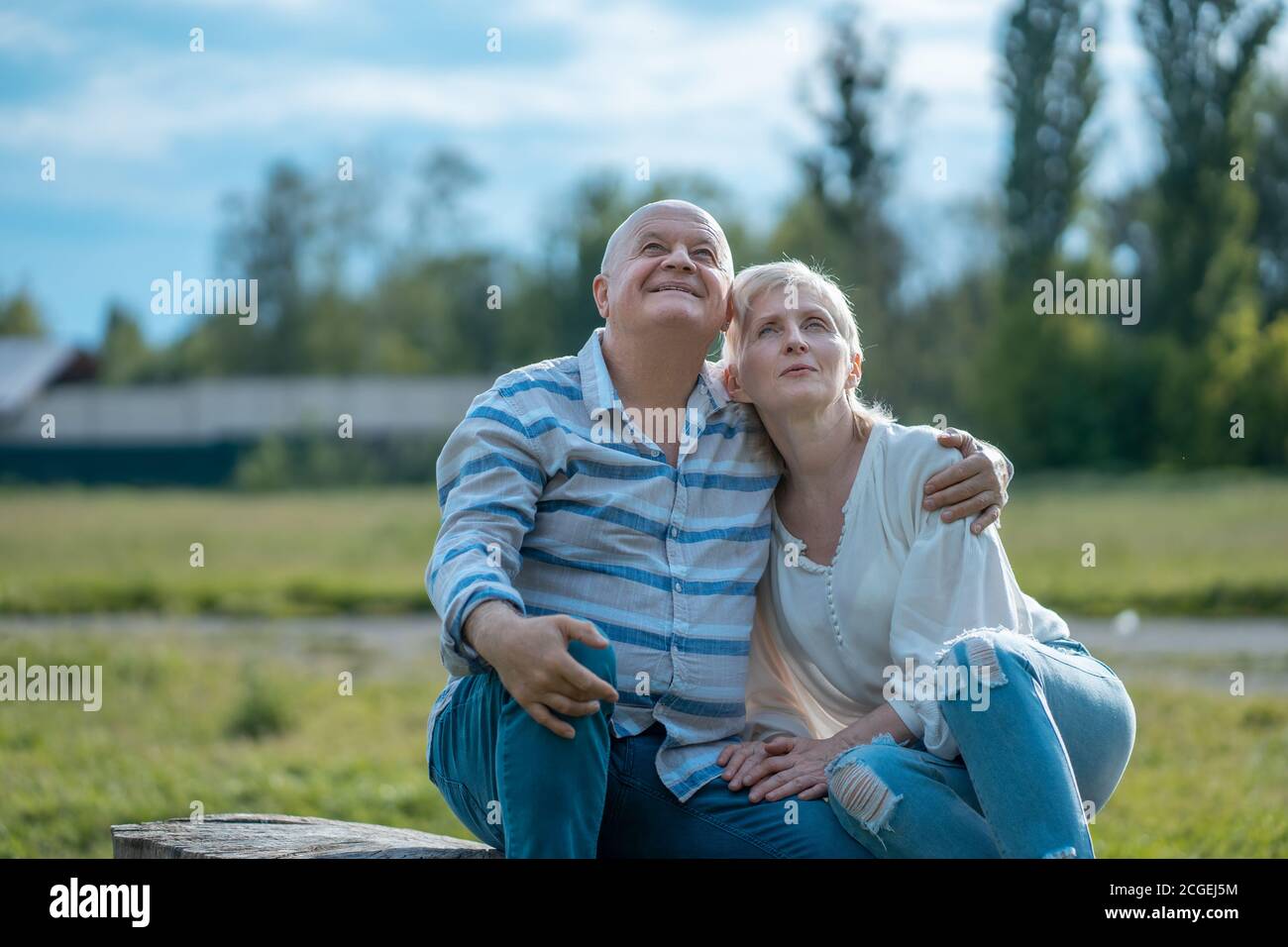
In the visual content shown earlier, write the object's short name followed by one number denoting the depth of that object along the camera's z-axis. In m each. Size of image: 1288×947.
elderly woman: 2.54
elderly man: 2.57
